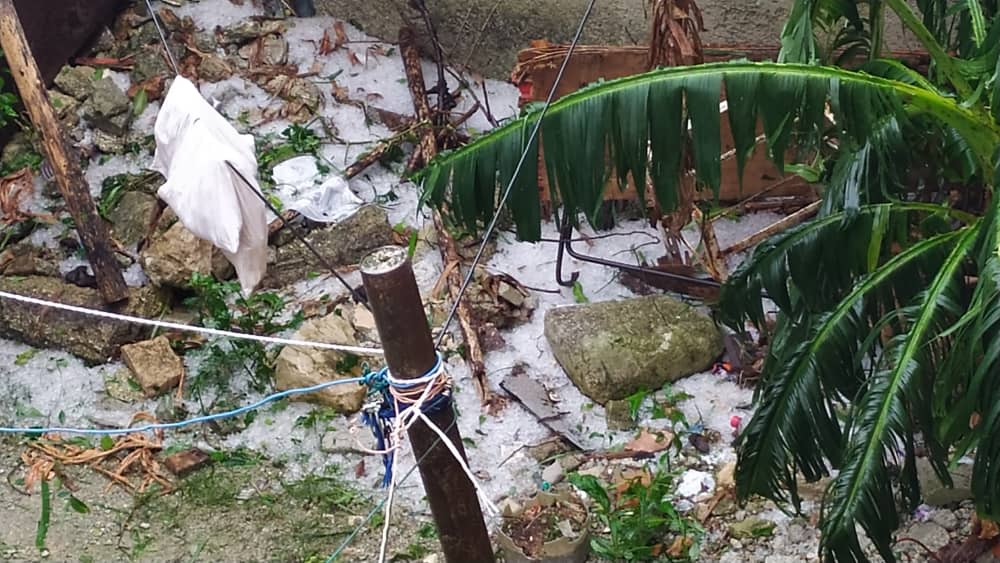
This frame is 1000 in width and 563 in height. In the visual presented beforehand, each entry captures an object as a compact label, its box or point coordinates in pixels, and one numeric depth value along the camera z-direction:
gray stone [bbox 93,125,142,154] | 5.49
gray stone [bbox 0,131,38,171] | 5.42
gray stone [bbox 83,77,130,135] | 5.53
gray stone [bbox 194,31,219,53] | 5.93
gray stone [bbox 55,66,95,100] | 5.69
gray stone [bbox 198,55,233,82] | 5.78
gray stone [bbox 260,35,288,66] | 5.89
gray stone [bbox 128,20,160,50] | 5.95
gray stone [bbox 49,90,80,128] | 5.57
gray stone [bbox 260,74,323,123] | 5.63
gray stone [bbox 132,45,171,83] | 5.79
